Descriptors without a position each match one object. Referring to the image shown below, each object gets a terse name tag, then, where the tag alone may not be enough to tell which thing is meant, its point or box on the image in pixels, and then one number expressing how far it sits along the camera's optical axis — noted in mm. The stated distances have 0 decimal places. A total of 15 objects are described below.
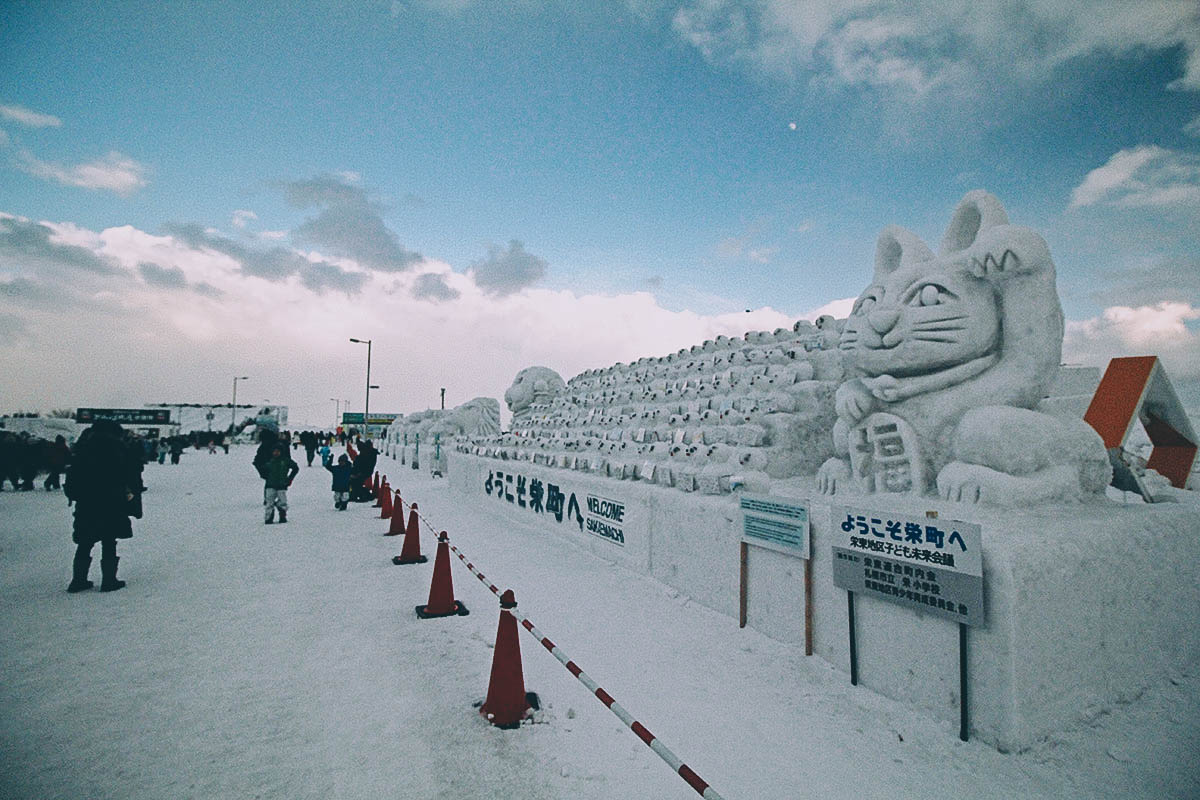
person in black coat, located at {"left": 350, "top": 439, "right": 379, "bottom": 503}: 13367
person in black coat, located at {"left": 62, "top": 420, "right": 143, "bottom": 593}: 5918
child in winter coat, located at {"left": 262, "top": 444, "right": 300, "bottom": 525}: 10242
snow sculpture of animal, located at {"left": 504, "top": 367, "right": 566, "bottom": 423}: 17562
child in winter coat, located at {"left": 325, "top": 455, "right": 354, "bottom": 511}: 12375
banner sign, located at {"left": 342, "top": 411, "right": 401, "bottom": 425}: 67938
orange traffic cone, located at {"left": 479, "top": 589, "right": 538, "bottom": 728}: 3414
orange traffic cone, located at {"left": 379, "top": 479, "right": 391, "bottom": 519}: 11374
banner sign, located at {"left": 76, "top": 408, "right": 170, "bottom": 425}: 57688
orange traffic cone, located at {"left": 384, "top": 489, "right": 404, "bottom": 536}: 9680
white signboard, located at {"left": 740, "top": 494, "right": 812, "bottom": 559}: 4215
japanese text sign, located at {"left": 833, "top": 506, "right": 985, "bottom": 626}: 3109
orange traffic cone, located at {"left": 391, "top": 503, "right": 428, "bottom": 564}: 7602
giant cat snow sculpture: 4184
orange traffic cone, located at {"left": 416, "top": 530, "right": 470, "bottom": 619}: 5426
